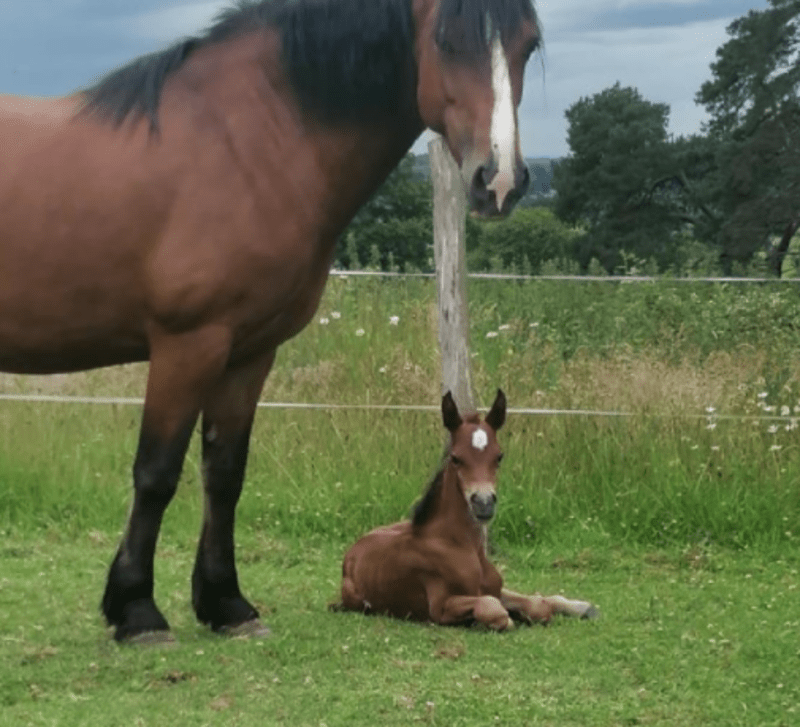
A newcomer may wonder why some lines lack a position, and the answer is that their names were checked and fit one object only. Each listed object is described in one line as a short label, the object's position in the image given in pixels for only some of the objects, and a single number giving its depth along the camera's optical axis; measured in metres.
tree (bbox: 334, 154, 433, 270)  43.91
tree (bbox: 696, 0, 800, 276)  42.00
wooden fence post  7.27
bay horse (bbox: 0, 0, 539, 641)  4.67
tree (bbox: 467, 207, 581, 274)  51.06
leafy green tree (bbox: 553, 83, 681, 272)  53.03
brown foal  5.24
